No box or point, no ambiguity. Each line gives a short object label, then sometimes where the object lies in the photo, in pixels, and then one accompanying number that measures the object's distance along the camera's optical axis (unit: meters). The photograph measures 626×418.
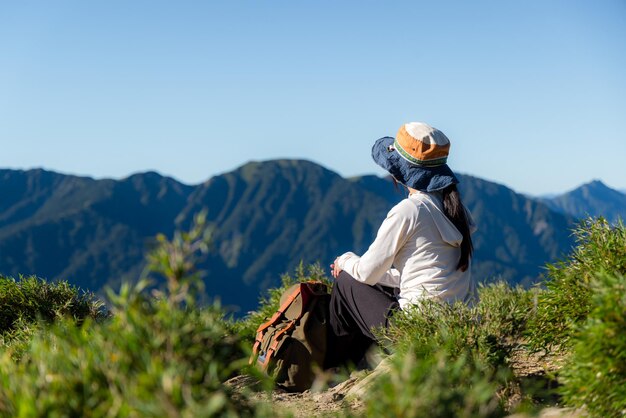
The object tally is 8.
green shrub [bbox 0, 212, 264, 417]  2.50
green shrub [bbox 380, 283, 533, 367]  4.66
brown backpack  6.21
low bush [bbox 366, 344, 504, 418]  2.37
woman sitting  5.64
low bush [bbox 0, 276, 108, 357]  7.54
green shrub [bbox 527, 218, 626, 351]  4.90
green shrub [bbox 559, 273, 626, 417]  3.50
